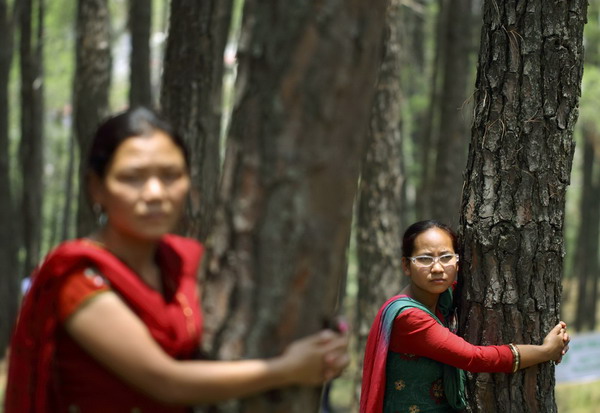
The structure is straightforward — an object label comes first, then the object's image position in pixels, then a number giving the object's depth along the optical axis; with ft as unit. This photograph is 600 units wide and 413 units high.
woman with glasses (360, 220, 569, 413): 12.66
